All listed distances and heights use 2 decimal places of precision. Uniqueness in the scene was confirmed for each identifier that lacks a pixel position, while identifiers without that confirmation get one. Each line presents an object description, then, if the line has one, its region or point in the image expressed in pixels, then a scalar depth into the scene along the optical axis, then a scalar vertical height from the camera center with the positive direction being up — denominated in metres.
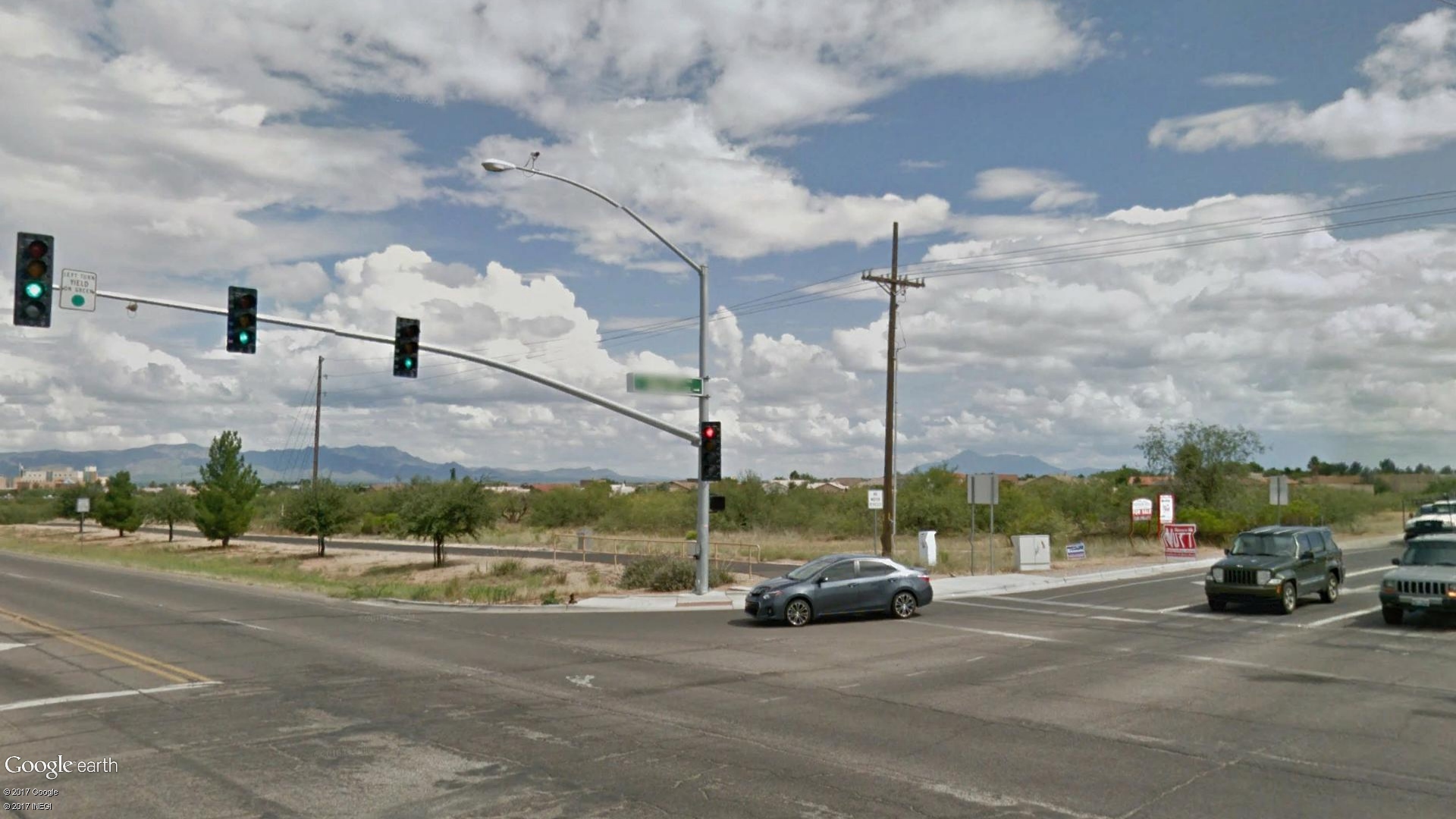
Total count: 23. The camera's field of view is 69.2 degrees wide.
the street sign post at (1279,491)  41.03 +0.39
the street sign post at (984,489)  33.06 +0.28
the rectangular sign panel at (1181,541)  41.09 -1.59
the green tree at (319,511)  62.78 -1.12
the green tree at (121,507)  85.44 -1.39
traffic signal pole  28.70 +2.03
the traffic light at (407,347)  22.36 +3.11
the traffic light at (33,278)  16.23 +3.28
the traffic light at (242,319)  19.41 +3.19
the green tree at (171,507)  85.19 -1.34
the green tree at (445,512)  50.16 -0.87
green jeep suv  22.69 -1.50
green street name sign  27.42 +2.93
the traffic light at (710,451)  28.64 +1.20
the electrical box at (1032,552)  36.38 -1.87
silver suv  19.61 -1.49
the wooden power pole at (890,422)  37.69 +2.70
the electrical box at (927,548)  38.16 -1.84
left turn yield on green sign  17.55 +3.38
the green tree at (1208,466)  59.56 +1.94
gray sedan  21.97 -2.00
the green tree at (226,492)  69.06 -0.05
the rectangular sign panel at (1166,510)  46.19 -0.43
